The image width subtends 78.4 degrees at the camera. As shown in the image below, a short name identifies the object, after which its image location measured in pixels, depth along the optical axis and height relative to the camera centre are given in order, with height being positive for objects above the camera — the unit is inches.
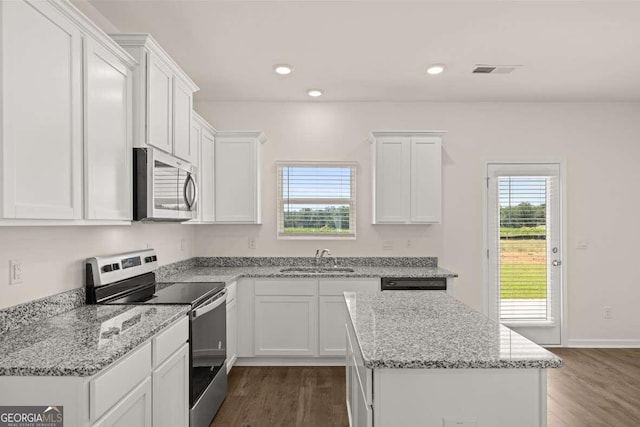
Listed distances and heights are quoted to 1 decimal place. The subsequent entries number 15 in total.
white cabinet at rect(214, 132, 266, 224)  161.5 +16.8
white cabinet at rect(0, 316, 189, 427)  53.3 -27.4
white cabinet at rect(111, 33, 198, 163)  90.2 +29.7
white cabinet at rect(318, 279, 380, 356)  148.9 -36.5
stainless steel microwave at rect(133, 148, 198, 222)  90.3 +7.0
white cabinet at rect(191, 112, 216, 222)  143.6 +18.9
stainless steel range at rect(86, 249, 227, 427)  93.4 -21.8
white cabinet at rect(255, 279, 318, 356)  148.9 -39.6
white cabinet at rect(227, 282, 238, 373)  135.0 -39.5
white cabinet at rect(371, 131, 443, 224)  163.2 +17.5
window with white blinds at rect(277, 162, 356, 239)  177.3 +6.8
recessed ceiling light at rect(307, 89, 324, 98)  161.2 +51.1
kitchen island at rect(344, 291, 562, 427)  56.2 -24.9
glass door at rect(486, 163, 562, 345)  176.7 -13.1
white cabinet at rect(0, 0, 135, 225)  54.1 +16.1
